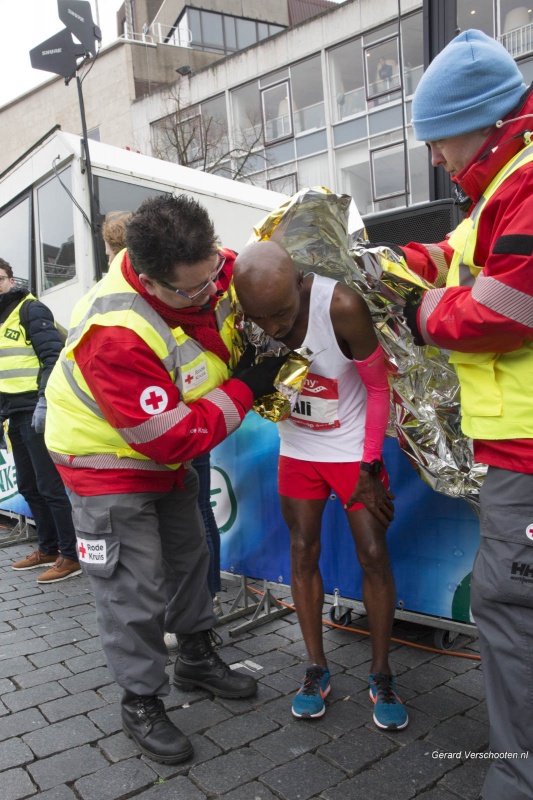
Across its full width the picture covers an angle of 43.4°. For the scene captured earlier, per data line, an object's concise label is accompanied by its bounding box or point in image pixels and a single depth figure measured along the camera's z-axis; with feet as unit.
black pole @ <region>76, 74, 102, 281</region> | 17.29
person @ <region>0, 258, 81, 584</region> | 14.43
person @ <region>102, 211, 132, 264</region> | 11.14
